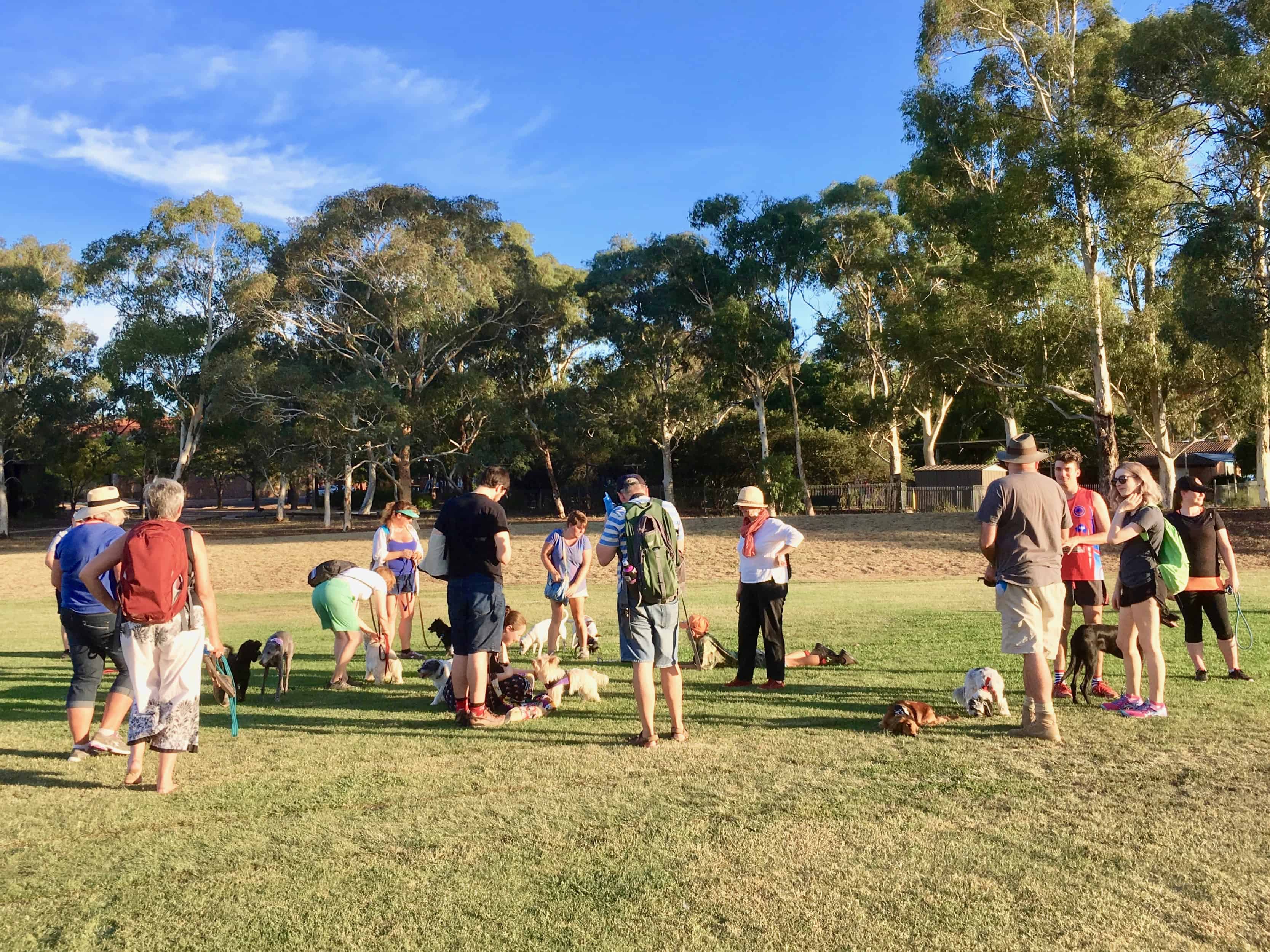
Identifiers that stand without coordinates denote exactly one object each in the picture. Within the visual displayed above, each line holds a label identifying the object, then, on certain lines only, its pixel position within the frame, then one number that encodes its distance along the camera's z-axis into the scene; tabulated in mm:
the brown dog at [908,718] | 6199
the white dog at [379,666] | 8570
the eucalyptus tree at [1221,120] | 22094
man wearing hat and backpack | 6070
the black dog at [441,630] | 9853
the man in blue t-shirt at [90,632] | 6129
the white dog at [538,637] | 9930
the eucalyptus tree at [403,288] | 37781
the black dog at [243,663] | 7941
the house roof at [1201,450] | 45312
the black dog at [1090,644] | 6957
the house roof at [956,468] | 37812
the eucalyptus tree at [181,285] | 41812
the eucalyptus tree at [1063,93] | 24906
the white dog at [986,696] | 6613
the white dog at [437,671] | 7719
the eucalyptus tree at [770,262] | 38250
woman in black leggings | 7742
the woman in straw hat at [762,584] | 8109
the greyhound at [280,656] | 7918
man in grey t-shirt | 5918
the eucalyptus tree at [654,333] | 40719
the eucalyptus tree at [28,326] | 42656
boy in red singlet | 7270
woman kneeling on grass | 7062
